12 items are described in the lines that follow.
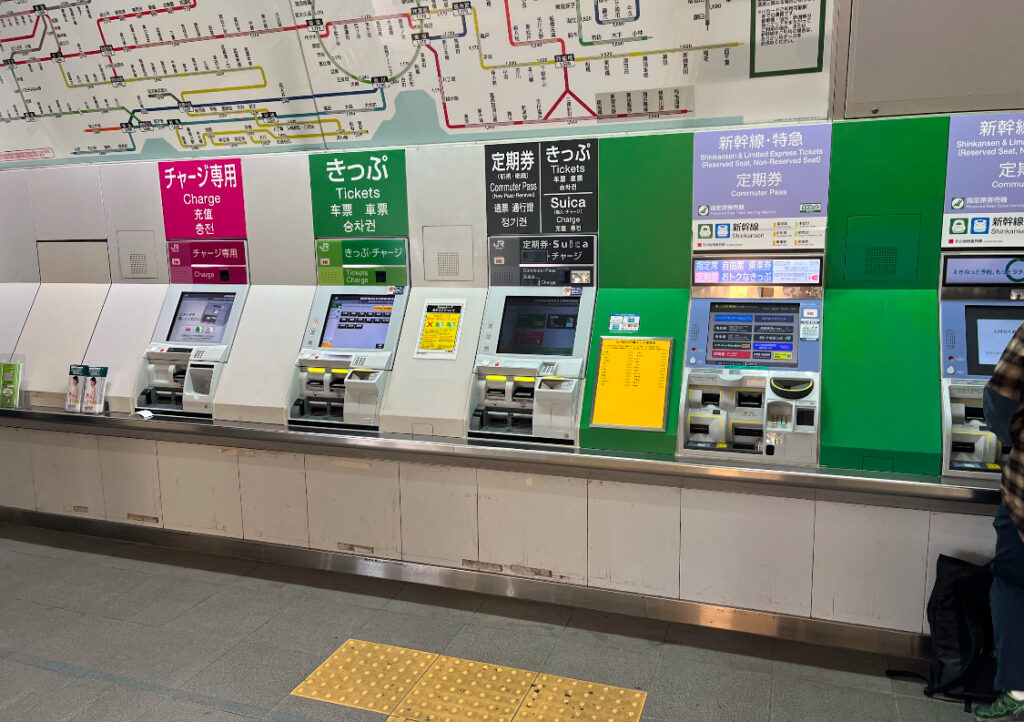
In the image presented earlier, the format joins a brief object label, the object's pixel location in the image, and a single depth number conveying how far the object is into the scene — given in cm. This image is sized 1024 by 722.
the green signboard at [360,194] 400
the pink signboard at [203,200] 432
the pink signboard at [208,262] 440
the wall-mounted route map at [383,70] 338
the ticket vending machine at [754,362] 315
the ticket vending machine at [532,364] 350
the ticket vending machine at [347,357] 386
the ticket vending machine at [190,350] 421
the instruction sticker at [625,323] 357
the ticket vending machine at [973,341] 293
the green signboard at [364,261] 406
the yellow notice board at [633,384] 338
